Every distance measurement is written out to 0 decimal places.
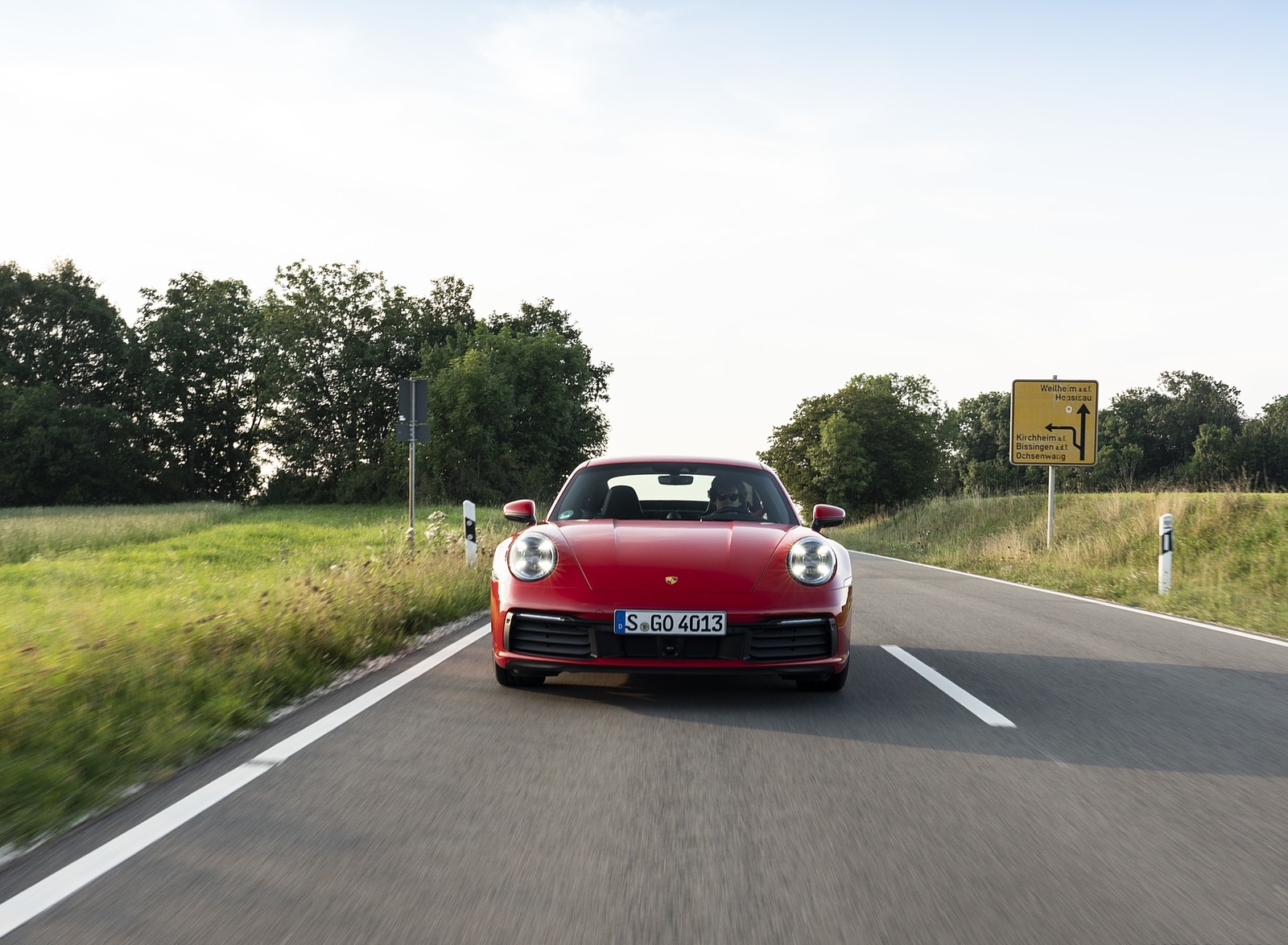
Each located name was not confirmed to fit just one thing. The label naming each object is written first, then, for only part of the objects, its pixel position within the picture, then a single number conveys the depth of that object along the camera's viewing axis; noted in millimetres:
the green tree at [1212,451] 72688
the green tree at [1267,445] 72750
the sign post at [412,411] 14930
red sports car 5641
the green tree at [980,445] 85812
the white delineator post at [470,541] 13516
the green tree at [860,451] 69625
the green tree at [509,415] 49312
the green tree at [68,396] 50344
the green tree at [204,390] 57000
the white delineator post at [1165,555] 13258
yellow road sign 22094
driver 7383
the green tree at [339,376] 53938
